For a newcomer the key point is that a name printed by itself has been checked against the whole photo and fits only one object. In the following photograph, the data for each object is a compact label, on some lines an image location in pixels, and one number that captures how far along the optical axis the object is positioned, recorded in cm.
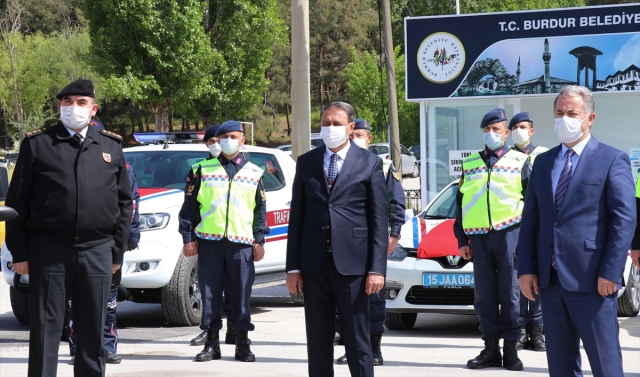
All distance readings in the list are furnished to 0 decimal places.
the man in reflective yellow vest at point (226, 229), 1340
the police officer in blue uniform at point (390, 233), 1299
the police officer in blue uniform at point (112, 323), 1309
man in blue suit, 844
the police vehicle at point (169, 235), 1580
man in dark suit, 958
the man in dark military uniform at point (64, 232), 940
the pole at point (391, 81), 3544
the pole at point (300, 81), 2085
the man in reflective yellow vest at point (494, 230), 1264
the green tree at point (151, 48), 5151
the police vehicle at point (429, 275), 1493
